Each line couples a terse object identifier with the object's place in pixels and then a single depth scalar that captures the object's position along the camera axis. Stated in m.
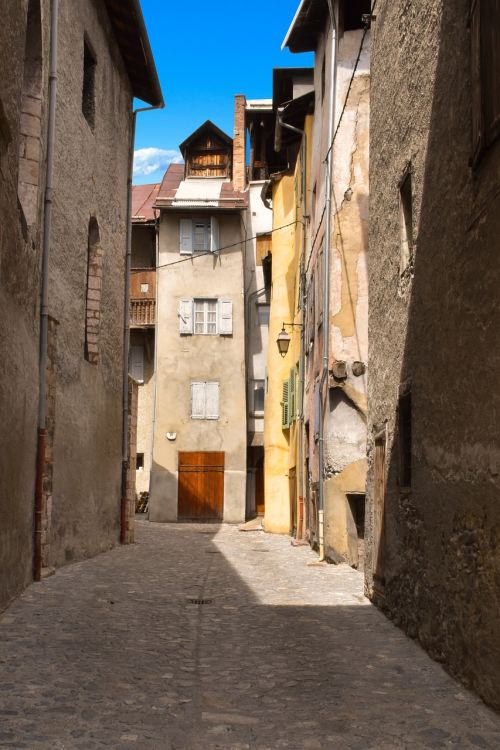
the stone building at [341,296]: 13.68
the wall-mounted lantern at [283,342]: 19.02
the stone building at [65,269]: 8.16
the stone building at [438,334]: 5.32
